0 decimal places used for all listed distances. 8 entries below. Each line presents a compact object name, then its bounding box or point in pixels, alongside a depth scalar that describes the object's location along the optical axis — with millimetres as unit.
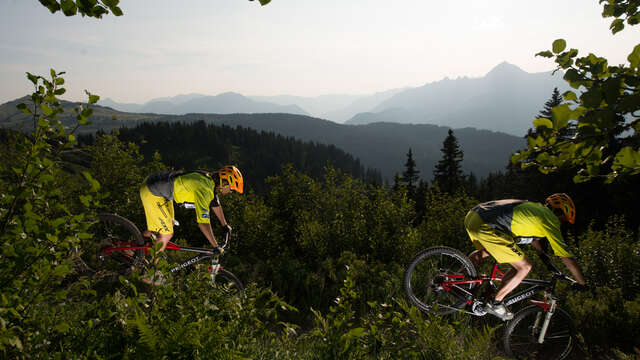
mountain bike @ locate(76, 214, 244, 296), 5297
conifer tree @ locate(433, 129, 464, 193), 45356
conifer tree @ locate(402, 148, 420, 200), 51734
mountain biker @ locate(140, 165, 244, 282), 5094
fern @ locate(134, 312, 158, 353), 2320
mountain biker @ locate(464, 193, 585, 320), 4223
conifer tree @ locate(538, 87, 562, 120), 33062
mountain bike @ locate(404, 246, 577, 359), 4539
